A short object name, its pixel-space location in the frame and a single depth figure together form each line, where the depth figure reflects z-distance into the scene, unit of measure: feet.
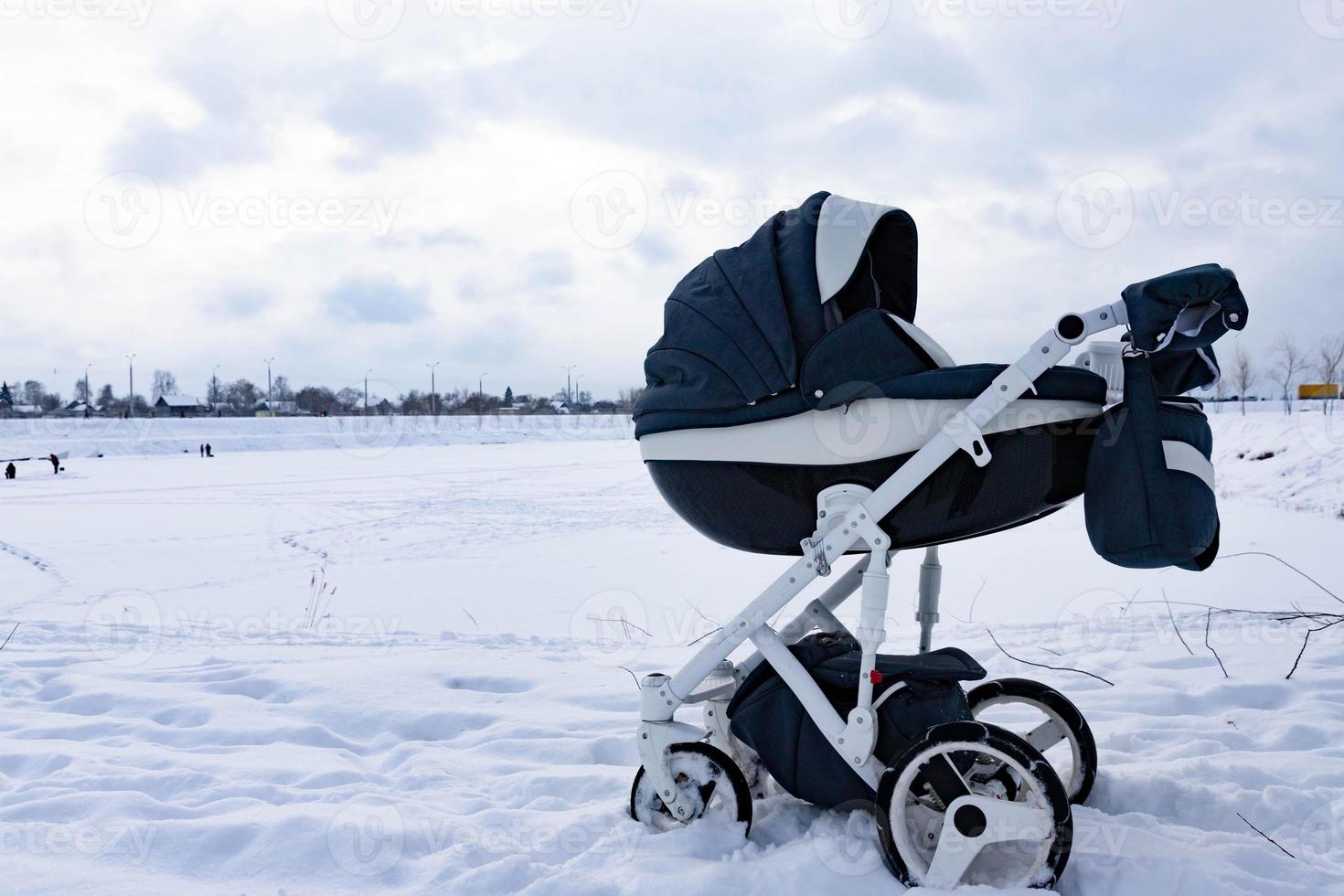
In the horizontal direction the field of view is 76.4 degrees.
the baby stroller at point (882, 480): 6.04
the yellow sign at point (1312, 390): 143.33
